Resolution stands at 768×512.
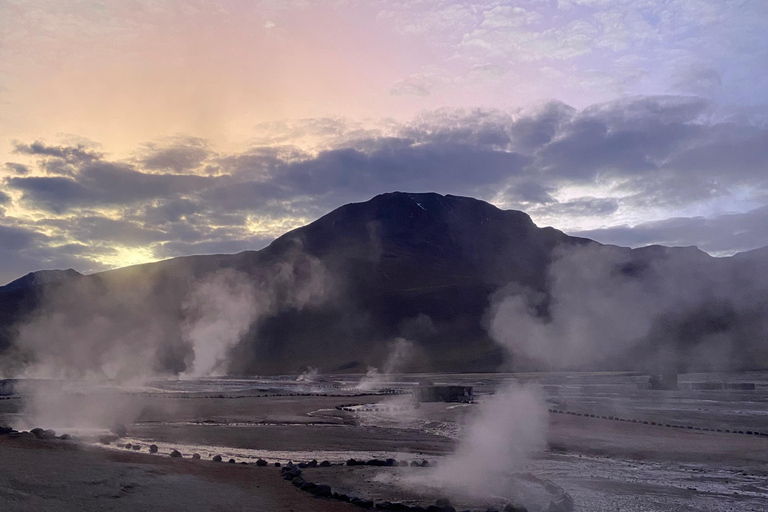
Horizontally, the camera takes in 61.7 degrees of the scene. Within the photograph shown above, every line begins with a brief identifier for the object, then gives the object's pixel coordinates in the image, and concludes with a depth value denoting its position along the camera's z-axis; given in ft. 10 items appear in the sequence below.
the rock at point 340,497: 56.54
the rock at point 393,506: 52.75
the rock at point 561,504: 53.21
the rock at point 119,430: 93.25
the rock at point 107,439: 85.25
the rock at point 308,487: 59.06
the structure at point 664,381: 196.75
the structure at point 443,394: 164.45
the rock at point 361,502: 54.54
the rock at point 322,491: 57.72
